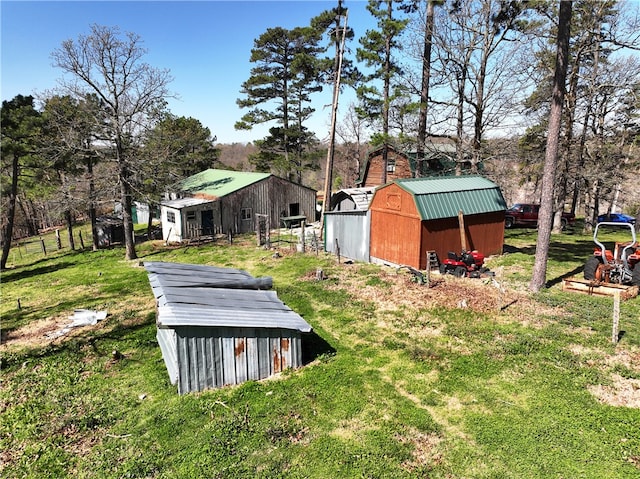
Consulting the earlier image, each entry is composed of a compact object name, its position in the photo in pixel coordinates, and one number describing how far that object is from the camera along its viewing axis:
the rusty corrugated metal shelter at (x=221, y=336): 8.08
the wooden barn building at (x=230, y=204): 28.80
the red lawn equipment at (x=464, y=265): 15.36
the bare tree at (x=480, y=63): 19.20
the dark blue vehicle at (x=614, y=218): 26.73
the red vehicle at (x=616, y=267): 12.96
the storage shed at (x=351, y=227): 19.14
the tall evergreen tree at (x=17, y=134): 21.66
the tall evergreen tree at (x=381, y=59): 23.94
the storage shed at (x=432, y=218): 16.08
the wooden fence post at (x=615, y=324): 9.28
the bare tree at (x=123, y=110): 20.97
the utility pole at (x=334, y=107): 24.52
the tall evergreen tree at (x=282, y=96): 34.78
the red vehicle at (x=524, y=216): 29.42
